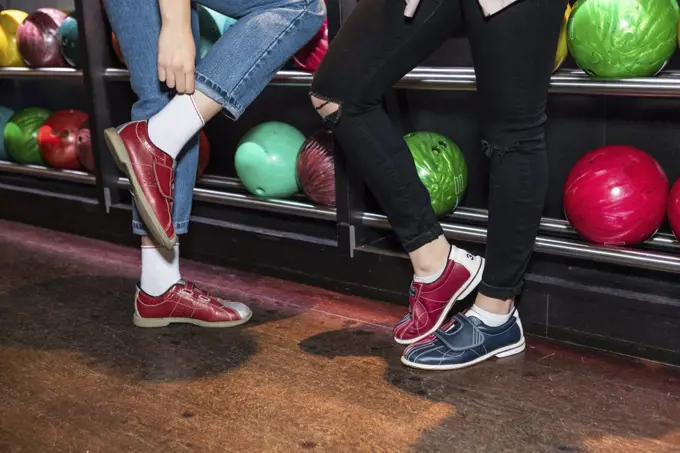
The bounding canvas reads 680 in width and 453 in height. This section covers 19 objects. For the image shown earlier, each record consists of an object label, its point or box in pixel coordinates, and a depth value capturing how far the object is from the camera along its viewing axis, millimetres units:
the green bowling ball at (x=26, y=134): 2879
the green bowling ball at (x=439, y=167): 1950
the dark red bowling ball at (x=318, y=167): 2123
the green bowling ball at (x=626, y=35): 1619
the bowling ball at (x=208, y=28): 2236
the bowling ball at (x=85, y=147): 2723
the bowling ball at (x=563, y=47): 1744
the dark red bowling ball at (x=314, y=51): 2098
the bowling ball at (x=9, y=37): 2850
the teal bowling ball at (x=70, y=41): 2664
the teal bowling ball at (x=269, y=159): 2219
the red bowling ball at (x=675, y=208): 1664
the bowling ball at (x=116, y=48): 2549
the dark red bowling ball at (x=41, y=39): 2732
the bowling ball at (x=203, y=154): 2537
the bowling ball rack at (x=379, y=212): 1732
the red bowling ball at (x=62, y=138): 2779
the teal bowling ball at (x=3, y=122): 2990
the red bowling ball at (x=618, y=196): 1693
